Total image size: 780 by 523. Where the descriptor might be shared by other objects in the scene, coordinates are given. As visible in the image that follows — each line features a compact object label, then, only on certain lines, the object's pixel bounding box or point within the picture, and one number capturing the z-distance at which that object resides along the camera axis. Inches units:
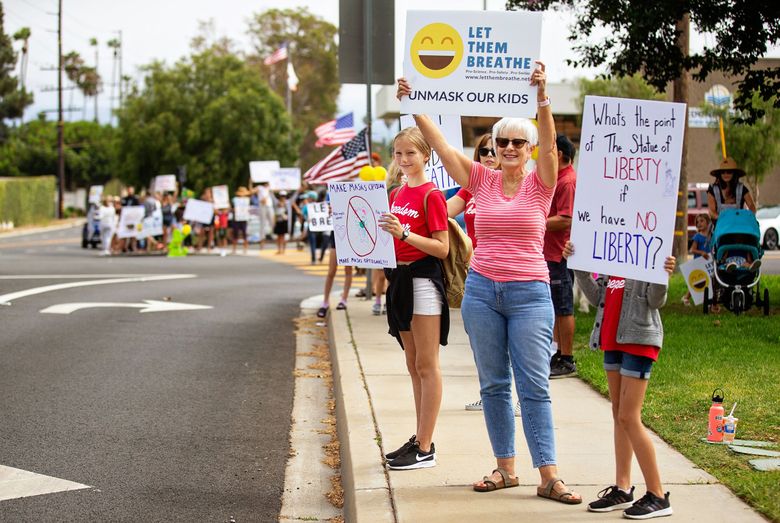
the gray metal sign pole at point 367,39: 552.7
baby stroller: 491.8
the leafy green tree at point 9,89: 3914.9
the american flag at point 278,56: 2027.6
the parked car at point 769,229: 1290.6
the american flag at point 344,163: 606.2
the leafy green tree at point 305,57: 2899.4
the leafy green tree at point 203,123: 2160.4
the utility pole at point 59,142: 2800.2
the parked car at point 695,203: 1285.8
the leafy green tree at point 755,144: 1610.9
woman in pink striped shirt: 209.2
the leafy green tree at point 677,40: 516.7
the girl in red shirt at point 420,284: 233.0
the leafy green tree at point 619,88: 1681.8
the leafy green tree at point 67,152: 3885.3
